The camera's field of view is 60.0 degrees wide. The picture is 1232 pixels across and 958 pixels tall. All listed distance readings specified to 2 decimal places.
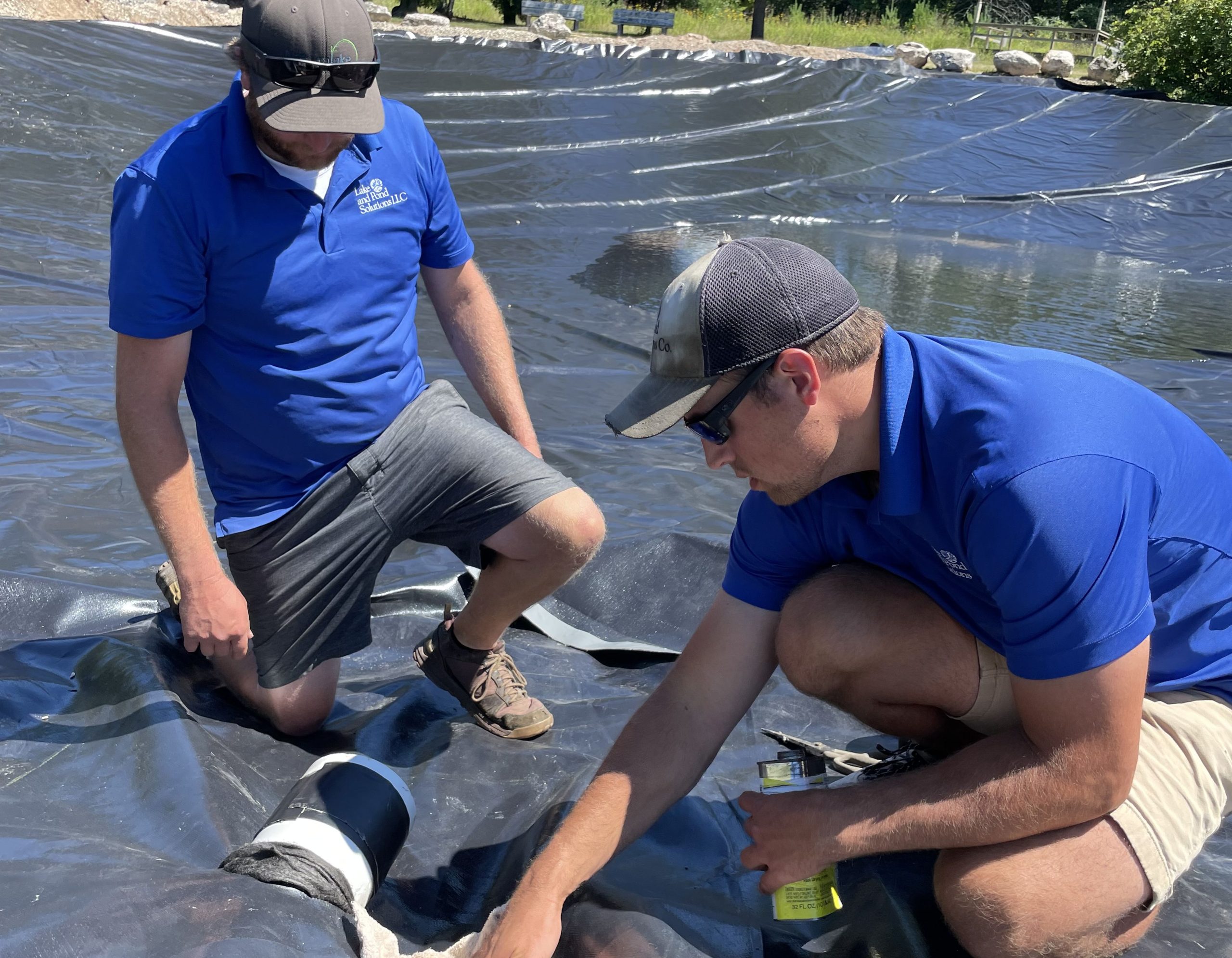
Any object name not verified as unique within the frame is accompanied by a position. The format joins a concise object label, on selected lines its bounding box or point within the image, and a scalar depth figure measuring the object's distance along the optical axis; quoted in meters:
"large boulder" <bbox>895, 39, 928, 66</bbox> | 13.12
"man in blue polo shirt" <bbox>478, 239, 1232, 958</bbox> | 1.39
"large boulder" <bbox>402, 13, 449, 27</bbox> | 13.20
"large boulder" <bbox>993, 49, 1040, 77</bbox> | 12.80
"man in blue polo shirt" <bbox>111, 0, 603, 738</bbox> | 1.93
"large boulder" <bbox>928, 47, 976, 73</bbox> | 12.86
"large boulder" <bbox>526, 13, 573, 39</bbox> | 13.16
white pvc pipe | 1.53
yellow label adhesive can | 1.59
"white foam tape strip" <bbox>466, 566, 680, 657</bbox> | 2.45
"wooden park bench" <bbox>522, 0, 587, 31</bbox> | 14.73
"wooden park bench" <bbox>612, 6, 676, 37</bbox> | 14.62
